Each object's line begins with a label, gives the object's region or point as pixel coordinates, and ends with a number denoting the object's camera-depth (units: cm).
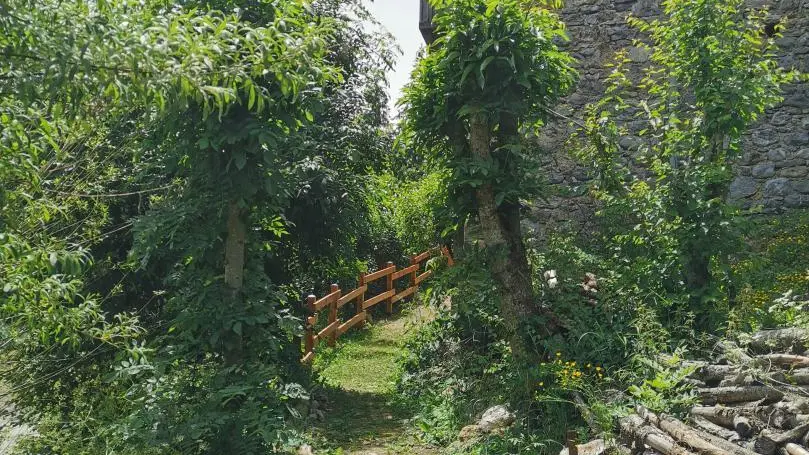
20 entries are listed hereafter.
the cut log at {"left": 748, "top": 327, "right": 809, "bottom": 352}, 459
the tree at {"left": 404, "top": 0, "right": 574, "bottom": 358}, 576
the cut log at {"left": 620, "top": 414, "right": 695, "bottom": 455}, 404
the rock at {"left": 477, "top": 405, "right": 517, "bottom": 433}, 563
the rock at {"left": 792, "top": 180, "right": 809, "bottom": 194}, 877
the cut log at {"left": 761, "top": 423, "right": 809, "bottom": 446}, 377
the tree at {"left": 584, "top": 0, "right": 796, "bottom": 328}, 557
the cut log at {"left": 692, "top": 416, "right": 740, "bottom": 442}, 408
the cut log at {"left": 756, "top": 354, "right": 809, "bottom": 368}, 441
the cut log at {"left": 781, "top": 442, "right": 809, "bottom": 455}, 362
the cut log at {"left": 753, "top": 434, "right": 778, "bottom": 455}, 382
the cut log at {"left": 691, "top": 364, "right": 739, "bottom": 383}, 461
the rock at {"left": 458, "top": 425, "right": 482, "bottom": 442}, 567
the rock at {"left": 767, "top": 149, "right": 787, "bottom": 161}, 880
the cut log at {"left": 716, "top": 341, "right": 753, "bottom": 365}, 455
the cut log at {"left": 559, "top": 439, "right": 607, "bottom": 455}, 447
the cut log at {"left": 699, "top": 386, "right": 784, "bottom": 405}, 423
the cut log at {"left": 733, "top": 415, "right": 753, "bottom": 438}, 406
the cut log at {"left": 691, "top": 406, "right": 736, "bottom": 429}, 421
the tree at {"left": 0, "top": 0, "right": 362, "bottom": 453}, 307
